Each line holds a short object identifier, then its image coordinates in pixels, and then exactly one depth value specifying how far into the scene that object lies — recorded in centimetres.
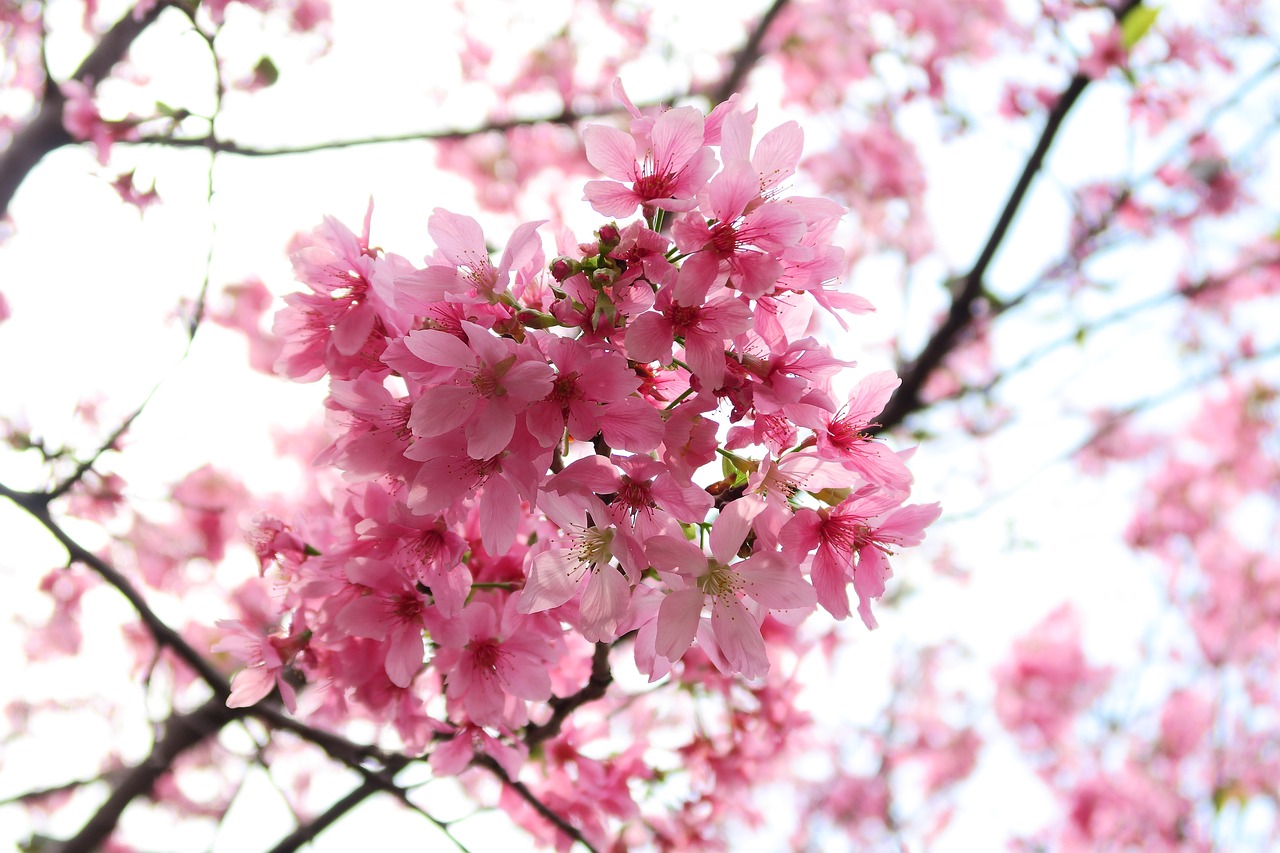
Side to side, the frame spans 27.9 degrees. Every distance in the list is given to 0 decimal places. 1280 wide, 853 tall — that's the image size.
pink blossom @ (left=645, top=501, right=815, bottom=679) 53
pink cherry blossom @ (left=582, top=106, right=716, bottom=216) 53
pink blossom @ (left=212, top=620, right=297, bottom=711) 57
